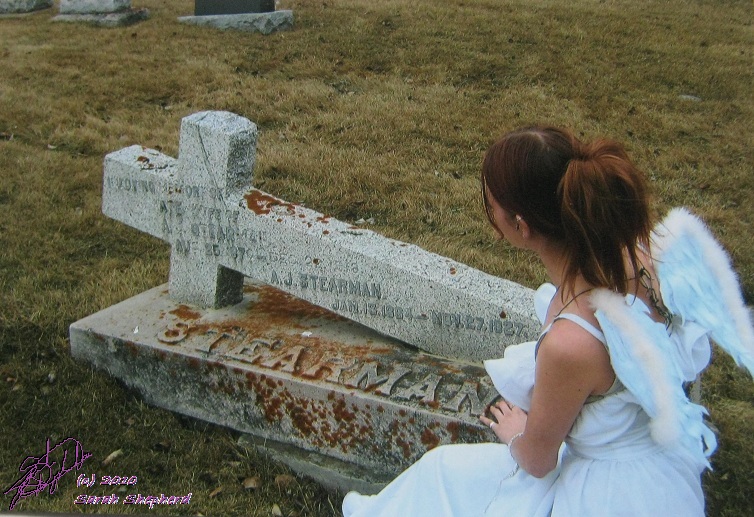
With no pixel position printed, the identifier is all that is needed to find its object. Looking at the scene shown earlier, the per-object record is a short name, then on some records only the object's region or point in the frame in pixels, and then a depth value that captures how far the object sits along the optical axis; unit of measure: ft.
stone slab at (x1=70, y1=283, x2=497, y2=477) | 7.98
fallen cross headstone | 8.20
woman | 4.71
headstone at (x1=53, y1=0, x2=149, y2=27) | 20.24
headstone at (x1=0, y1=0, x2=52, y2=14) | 20.76
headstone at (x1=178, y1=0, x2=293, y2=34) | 18.22
